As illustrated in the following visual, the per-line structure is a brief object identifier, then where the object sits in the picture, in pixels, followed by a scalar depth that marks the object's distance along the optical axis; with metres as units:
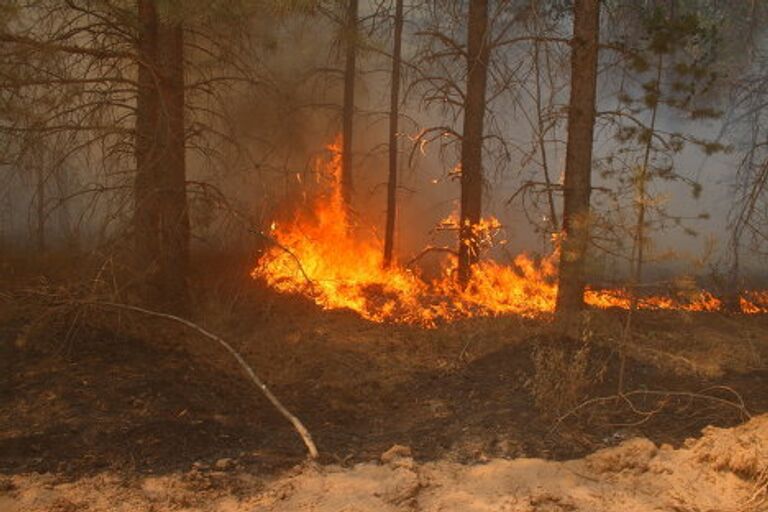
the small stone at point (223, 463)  5.34
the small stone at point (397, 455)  5.41
